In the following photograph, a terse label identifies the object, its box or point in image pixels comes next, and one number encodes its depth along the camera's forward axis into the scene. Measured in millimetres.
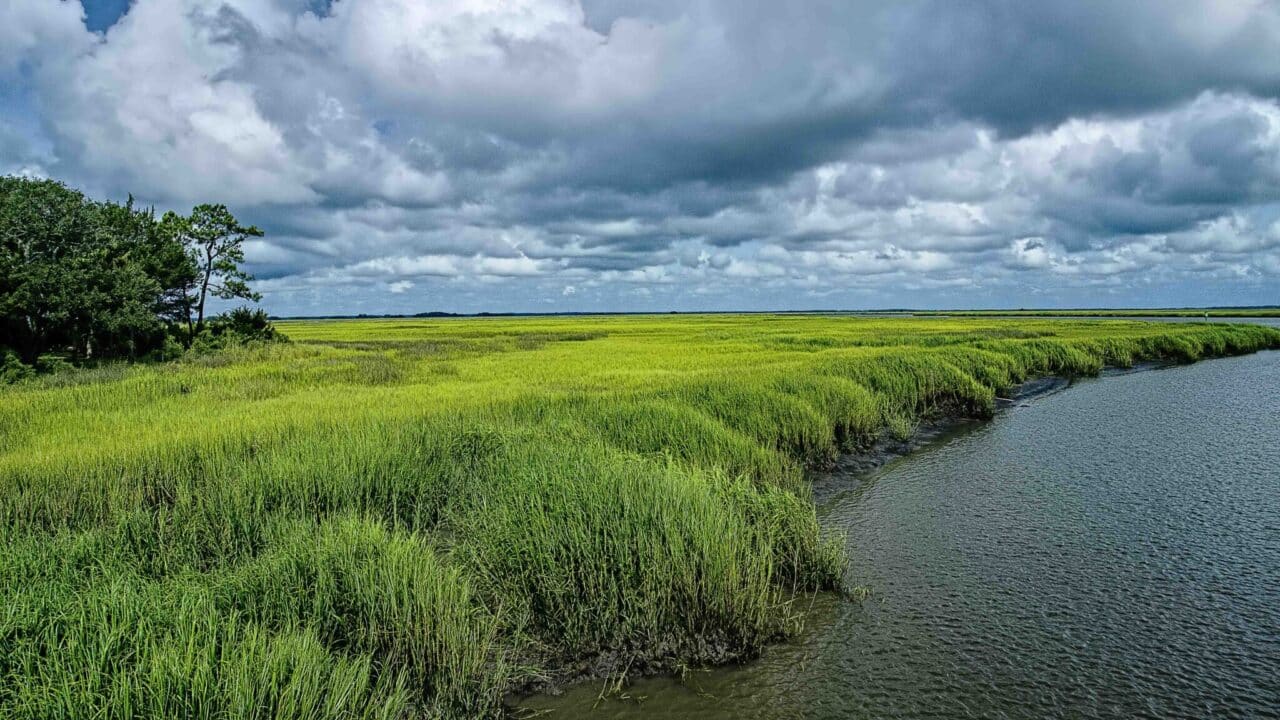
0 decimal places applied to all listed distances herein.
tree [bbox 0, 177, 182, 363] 26453
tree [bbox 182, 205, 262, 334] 39000
